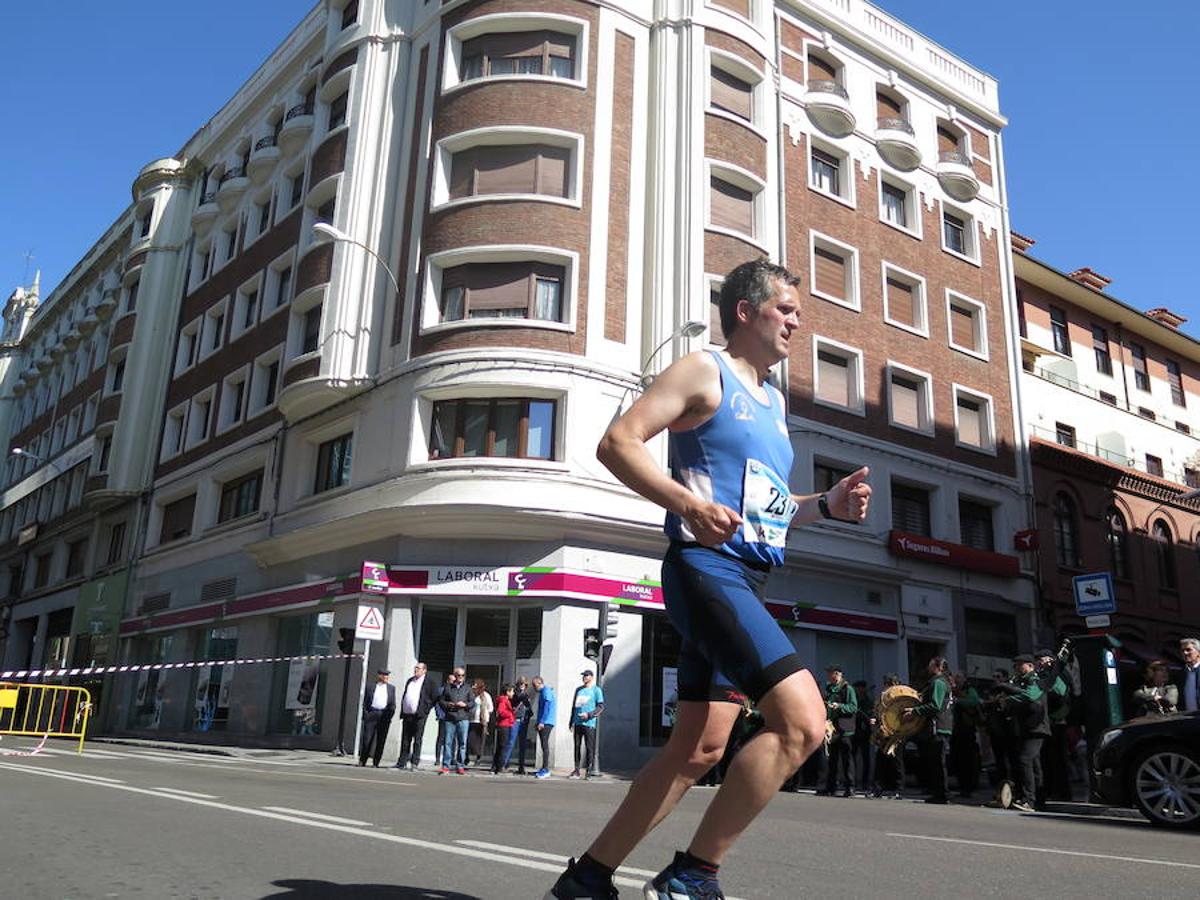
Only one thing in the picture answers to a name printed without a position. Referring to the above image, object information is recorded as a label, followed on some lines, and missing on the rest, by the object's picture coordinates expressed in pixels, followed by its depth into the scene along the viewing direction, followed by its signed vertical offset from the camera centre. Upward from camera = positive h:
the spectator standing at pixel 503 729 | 17.48 +0.11
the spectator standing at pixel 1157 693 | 11.80 +0.74
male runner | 2.77 +0.45
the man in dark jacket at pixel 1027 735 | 11.33 +0.23
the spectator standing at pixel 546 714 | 16.94 +0.37
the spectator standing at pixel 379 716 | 17.39 +0.24
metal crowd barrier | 15.60 +0.08
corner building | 21.16 +9.07
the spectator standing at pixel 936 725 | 12.90 +0.34
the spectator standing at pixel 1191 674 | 10.95 +0.90
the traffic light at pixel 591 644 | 17.72 +1.55
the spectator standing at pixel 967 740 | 14.19 +0.19
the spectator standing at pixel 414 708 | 17.38 +0.40
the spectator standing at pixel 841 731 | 13.83 +0.23
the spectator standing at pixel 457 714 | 17.14 +0.31
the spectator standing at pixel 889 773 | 14.27 -0.29
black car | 8.86 -0.06
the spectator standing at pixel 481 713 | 18.73 +0.39
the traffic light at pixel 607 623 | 17.97 +1.94
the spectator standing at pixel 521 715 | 17.53 +0.35
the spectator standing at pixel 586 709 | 16.55 +0.45
